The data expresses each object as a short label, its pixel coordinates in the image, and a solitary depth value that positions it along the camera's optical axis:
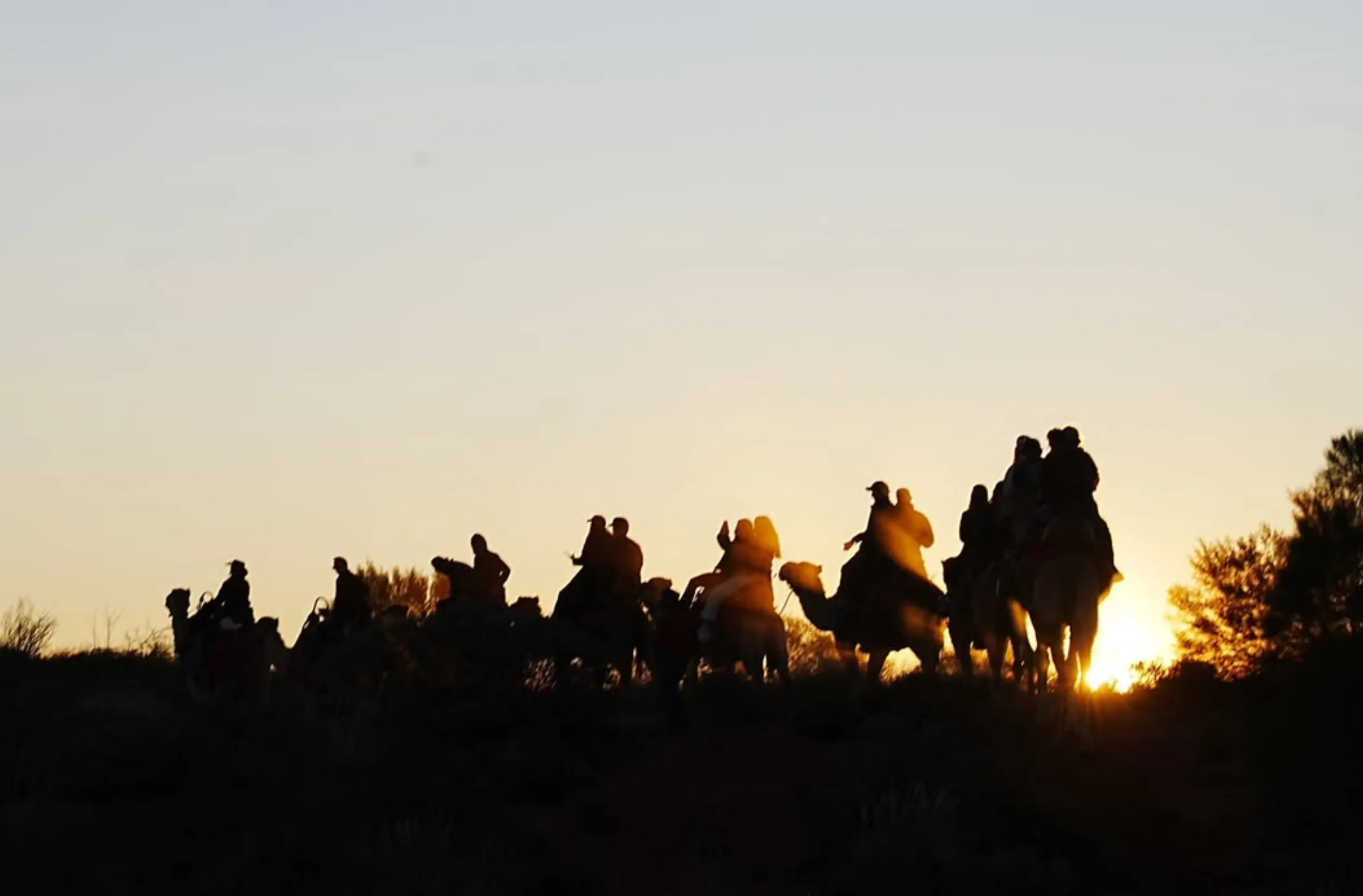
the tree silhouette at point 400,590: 49.75
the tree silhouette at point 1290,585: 34.53
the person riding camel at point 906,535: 31.72
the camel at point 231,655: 34.00
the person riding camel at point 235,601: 34.84
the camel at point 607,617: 33.66
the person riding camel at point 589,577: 33.81
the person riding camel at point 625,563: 33.88
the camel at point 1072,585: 26.44
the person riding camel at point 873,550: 31.66
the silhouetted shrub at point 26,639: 38.59
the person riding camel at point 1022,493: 27.48
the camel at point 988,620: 29.69
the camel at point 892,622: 31.58
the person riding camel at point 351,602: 36.12
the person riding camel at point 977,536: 30.81
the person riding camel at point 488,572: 36.38
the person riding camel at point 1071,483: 26.48
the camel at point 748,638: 31.97
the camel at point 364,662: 32.50
